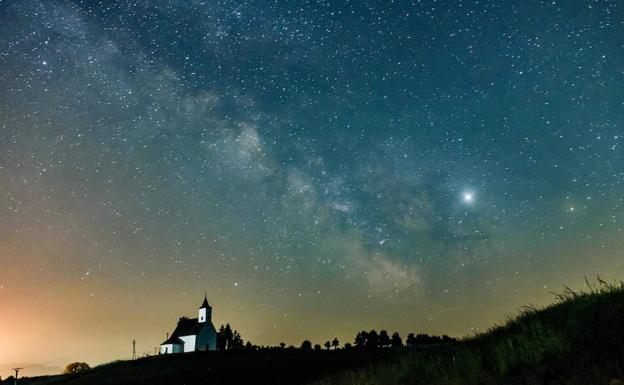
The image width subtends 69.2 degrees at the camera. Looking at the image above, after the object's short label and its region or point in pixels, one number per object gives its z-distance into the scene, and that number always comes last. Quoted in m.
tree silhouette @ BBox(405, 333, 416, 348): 83.79
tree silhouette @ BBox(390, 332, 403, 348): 108.09
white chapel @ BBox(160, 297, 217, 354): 107.25
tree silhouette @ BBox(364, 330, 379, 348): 123.09
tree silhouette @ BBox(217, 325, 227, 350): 142.73
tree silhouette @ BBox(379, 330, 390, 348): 117.70
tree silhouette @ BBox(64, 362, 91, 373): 123.13
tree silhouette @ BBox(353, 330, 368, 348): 127.34
